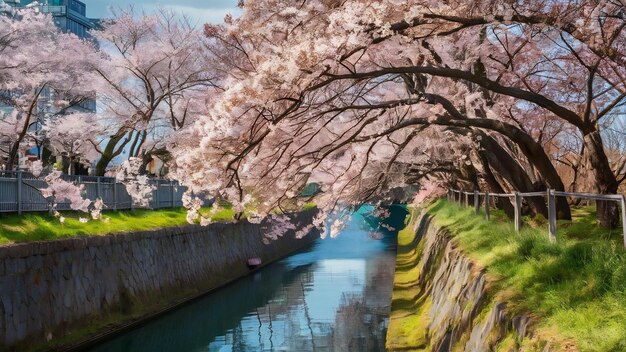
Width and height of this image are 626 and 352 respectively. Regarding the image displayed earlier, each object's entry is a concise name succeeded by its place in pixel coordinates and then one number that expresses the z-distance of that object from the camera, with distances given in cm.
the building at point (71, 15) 6625
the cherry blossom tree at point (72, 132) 2680
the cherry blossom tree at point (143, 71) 2540
